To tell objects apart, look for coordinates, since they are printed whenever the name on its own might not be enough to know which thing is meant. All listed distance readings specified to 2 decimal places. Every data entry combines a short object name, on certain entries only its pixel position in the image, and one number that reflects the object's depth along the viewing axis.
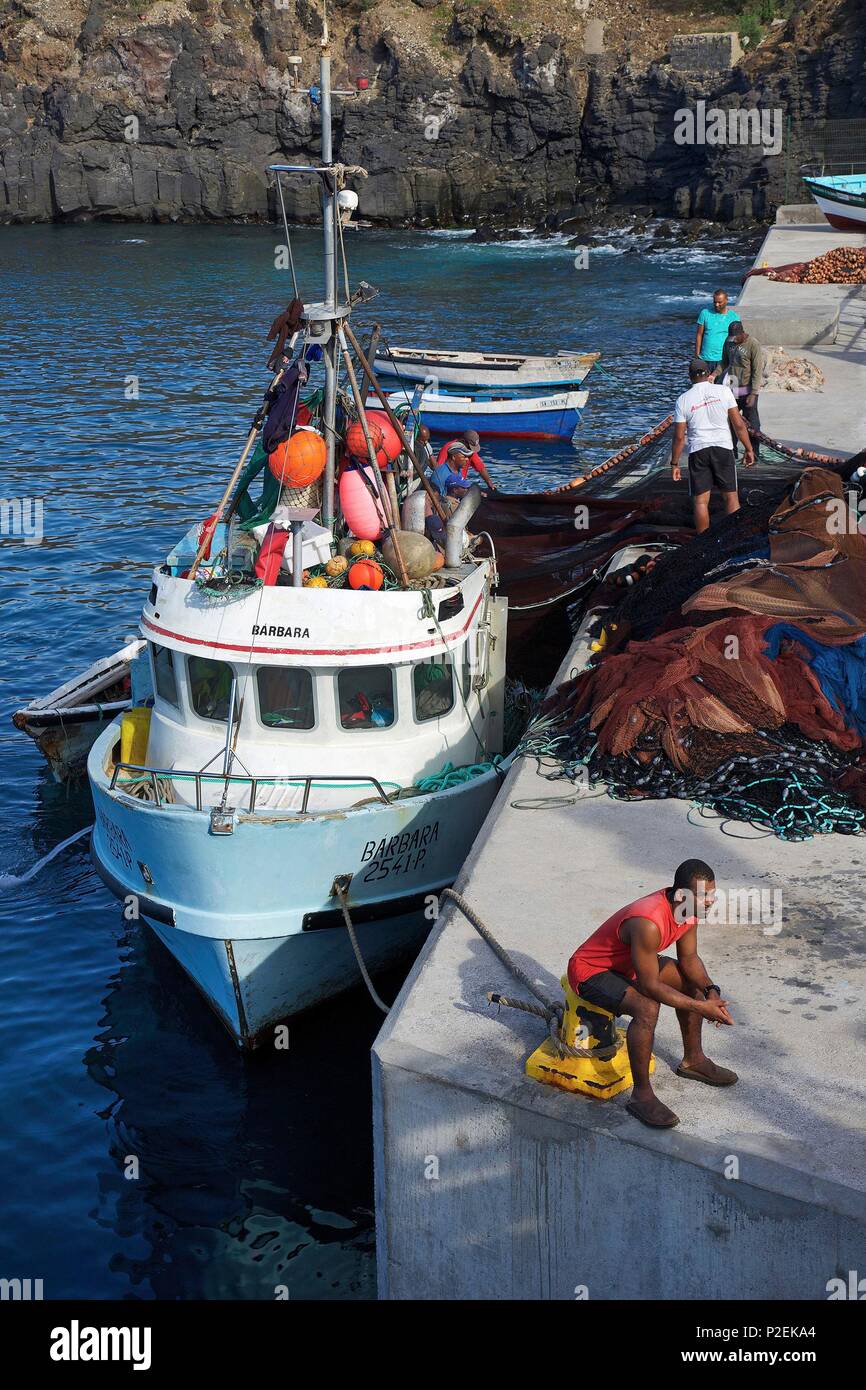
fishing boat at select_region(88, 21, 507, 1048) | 11.17
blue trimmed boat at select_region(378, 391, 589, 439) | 32.00
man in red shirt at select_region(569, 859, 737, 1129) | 7.24
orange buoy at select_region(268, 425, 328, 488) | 12.16
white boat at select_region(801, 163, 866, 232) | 37.16
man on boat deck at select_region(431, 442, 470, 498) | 15.23
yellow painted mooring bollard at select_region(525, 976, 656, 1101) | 7.57
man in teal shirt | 18.83
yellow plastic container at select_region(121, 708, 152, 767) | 12.83
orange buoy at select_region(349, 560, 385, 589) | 11.83
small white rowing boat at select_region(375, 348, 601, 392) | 32.81
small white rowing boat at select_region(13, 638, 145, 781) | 16.19
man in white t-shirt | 15.08
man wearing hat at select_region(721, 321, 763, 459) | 18.72
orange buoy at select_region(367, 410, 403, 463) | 13.34
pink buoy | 12.48
